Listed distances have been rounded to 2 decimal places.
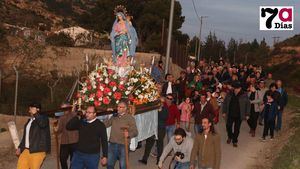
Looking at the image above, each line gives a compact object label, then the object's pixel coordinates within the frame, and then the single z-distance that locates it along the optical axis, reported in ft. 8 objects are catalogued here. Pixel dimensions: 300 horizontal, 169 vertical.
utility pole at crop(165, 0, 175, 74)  63.23
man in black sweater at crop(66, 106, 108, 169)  29.53
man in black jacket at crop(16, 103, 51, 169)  30.91
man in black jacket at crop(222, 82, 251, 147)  51.03
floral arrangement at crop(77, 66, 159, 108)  40.78
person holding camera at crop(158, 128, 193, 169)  28.66
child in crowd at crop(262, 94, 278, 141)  55.36
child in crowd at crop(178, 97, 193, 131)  47.55
